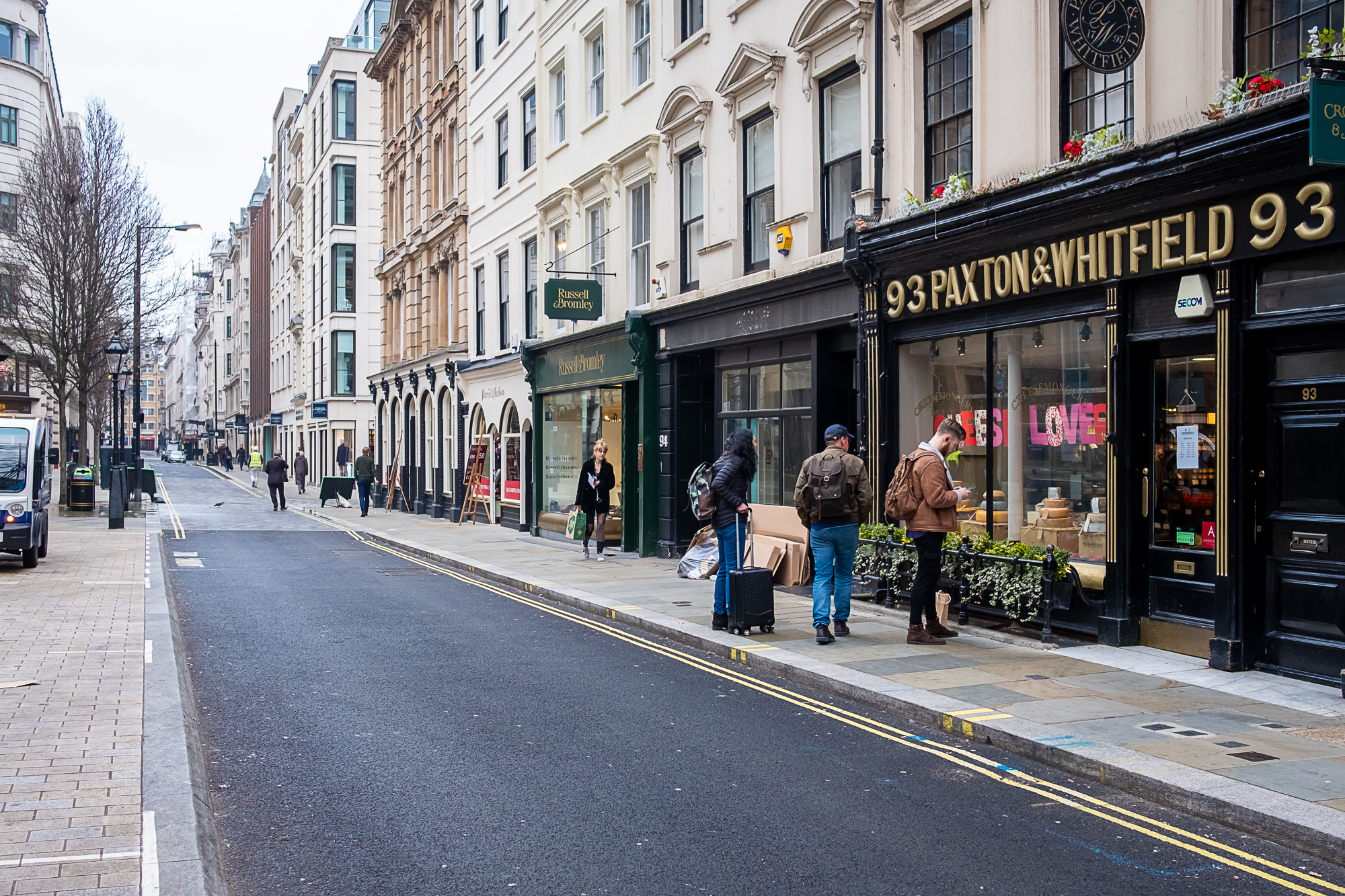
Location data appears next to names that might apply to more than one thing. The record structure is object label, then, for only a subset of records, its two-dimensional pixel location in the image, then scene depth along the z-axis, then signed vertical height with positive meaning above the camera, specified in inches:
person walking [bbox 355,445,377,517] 1243.2 -32.3
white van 602.5 -21.9
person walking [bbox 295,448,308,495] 1584.6 -29.1
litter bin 1133.1 -40.9
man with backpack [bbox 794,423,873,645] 385.7 -22.4
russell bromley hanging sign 775.7 +100.8
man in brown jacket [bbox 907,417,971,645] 373.1 -21.9
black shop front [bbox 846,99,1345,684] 310.3 +22.1
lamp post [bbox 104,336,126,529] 964.0 -43.0
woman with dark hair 416.5 -18.1
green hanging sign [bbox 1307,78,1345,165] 267.4 +75.8
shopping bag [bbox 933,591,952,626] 395.2 -56.0
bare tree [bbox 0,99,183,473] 1207.6 +224.3
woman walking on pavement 711.7 -27.9
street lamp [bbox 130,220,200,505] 1231.5 +82.4
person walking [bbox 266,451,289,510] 1344.7 -36.5
